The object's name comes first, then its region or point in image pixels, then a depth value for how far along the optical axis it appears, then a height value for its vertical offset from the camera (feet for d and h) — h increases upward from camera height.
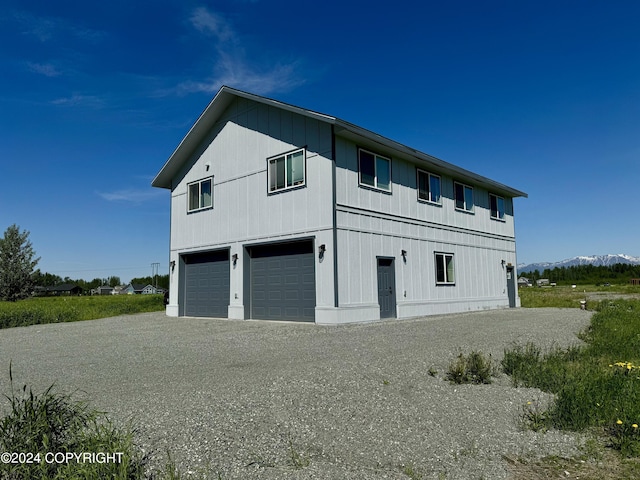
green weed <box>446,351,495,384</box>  18.67 -4.12
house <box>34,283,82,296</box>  347.69 -2.14
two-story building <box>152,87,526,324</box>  41.37 +7.03
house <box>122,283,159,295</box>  370.28 -1.98
